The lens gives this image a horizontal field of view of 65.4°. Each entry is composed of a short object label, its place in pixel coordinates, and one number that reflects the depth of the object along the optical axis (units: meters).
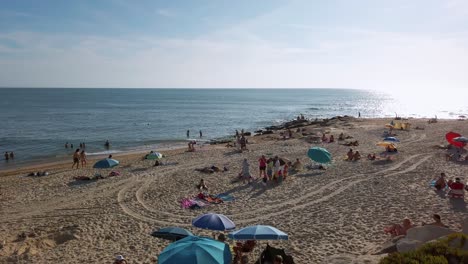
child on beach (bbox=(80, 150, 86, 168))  26.55
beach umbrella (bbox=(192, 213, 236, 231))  9.78
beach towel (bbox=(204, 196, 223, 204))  15.23
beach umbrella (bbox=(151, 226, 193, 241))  9.95
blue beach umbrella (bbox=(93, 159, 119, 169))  20.70
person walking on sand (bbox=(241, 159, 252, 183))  18.41
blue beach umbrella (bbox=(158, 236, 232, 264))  7.18
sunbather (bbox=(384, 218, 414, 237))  10.31
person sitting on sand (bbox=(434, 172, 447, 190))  14.82
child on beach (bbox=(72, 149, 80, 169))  25.46
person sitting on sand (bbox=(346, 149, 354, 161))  22.59
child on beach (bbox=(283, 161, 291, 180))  18.55
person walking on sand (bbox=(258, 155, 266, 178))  18.81
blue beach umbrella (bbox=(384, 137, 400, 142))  27.53
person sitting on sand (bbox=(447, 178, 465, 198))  13.46
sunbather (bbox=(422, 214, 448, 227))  10.31
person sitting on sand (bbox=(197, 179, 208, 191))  17.30
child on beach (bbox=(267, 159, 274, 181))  18.31
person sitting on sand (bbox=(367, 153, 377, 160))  22.26
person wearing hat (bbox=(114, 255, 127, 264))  9.46
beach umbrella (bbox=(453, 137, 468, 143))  21.91
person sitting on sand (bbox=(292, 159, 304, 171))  20.48
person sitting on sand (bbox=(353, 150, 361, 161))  22.56
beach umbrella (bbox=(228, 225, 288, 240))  8.79
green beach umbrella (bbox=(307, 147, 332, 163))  20.05
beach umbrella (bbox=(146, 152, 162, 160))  23.48
